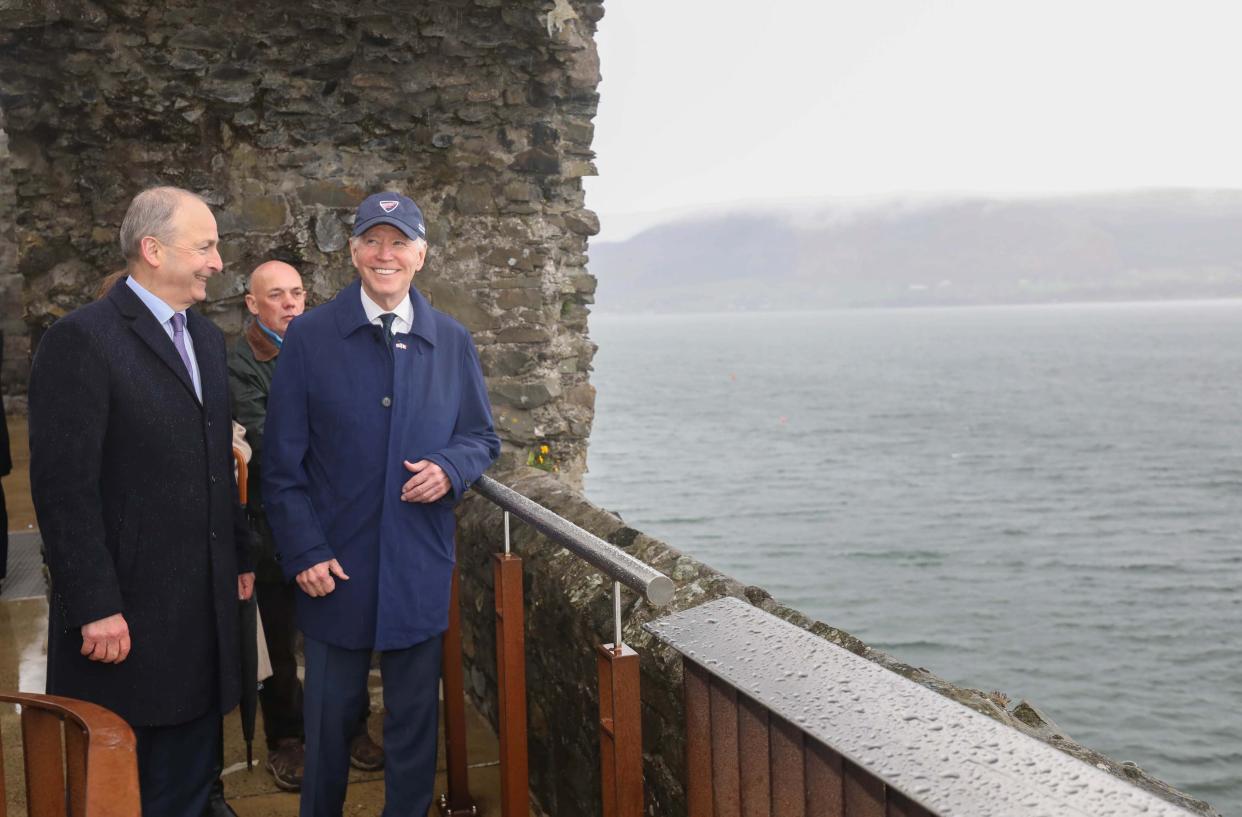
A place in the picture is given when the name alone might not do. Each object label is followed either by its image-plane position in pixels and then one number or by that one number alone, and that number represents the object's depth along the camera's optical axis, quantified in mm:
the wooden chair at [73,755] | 1698
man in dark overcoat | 2551
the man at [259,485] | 3816
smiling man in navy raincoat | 2934
